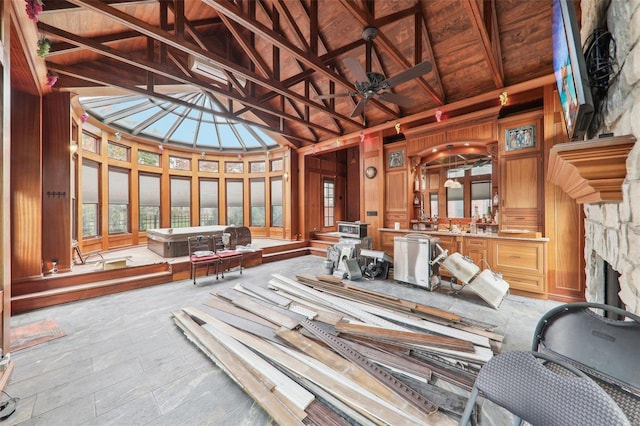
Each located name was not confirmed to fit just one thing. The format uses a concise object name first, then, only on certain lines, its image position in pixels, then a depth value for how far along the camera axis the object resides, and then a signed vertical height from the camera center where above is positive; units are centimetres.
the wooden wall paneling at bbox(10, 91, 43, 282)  358 +45
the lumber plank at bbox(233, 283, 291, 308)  361 -134
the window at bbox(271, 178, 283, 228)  900 +47
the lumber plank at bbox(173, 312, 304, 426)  166 -141
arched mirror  527 +72
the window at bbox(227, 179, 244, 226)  924 +45
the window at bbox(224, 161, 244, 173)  920 +189
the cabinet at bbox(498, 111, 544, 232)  424 +75
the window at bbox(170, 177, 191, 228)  816 +45
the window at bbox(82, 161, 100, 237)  584 +44
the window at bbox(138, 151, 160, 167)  745 +186
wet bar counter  401 -81
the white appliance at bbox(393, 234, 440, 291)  442 -96
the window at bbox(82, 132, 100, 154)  592 +192
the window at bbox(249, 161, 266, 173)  926 +188
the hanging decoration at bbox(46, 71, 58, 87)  367 +218
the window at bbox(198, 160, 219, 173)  873 +185
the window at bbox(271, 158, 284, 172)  891 +189
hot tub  567 -65
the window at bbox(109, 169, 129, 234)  667 +42
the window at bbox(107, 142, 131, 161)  666 +188
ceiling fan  326 +201
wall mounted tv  154 +105
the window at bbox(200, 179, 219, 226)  877 +48
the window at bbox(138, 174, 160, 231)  745 +45
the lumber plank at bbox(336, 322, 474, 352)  240 -135
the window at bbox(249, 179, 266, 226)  927 +45
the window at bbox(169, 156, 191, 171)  815 +184
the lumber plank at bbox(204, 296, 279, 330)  299 -137
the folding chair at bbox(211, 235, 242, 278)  515 -90
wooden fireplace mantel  140 +32
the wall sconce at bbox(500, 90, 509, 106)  427 +210
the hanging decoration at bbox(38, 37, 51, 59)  304 +221
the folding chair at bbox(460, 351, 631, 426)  67 -60
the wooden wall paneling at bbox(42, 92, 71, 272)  401 +64
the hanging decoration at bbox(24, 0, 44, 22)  250 +224
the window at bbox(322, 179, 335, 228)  921 +46
